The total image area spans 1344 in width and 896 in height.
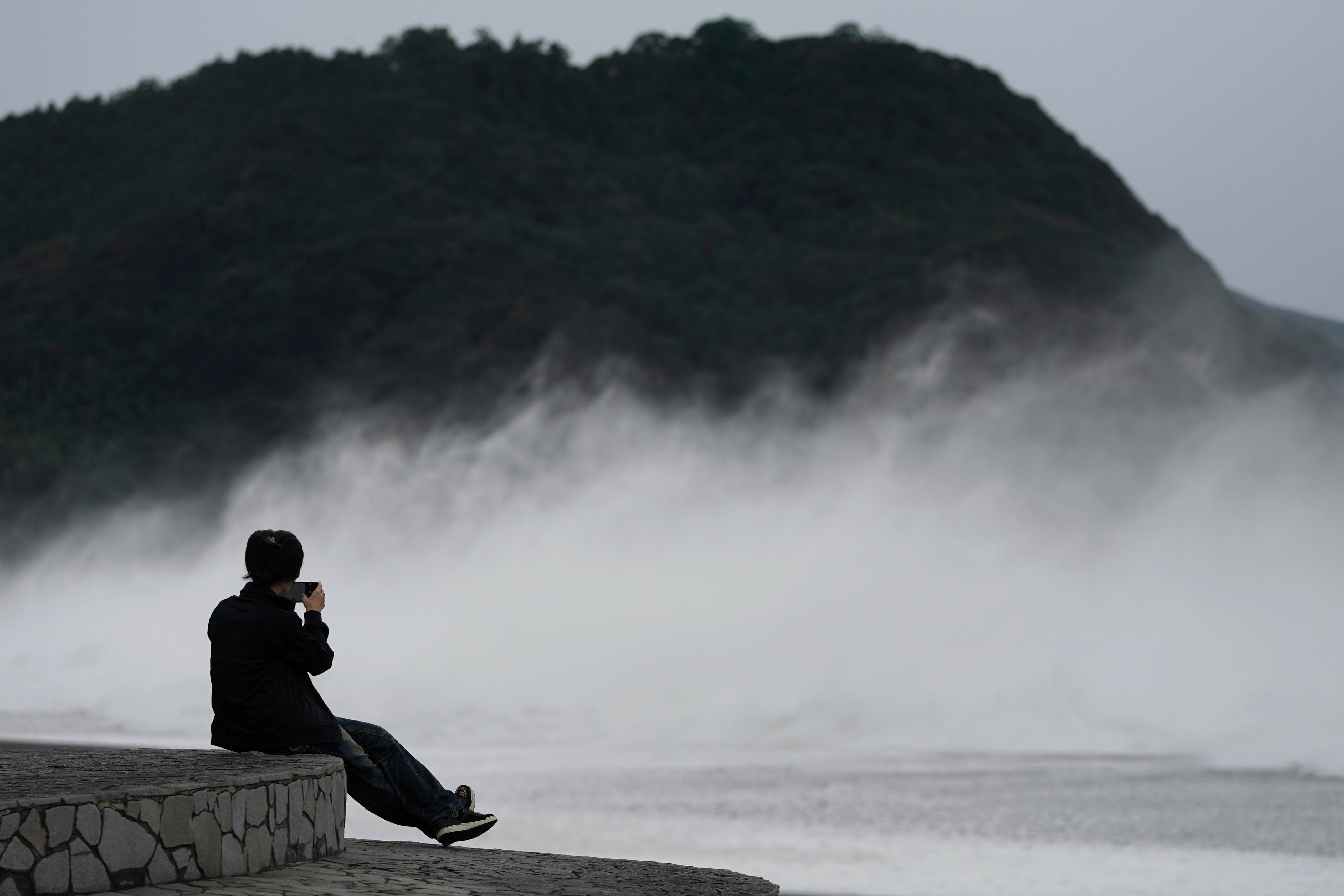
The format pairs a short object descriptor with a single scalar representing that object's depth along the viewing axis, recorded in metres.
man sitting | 13.39
